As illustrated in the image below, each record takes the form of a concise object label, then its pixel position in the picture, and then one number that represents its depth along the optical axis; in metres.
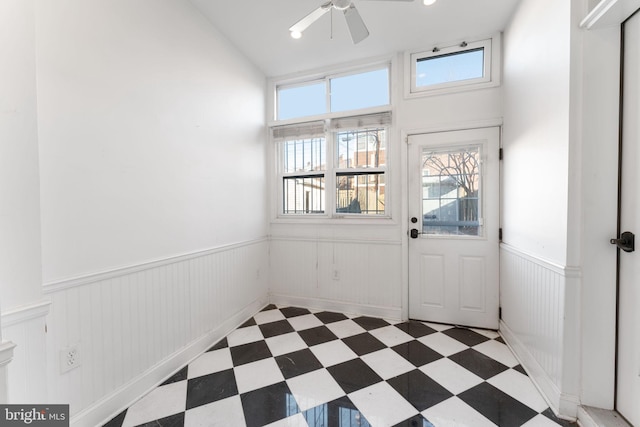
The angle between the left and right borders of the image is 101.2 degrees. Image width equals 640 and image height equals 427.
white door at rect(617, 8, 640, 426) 1.37
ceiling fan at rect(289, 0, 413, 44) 1.64
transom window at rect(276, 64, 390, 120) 3.01
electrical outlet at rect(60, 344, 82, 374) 1.38
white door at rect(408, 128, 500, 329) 2.62
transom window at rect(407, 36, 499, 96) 2.61
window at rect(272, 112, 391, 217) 3.01
